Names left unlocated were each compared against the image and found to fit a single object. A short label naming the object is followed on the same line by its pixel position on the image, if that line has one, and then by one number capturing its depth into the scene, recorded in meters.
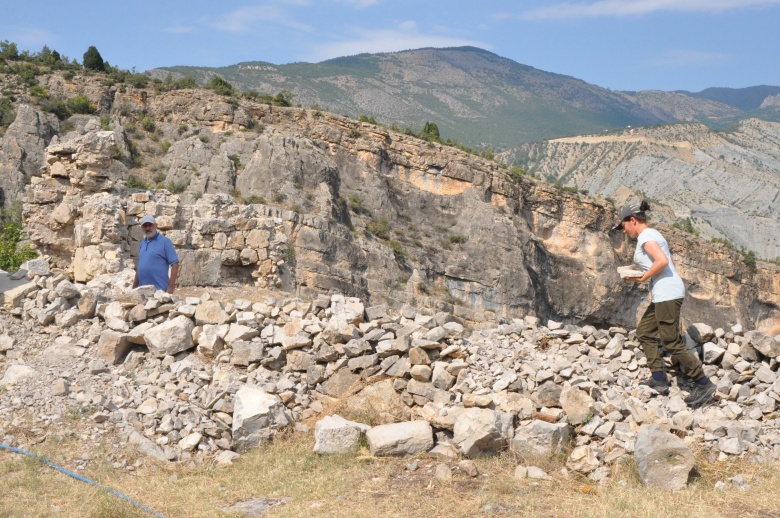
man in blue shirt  8.07
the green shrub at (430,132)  40.03
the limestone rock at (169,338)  6.52
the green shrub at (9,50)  37.56
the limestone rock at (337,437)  5.25
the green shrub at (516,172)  38.72
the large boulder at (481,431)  5.11
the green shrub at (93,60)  39.59
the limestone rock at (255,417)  5.50
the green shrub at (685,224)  46.54
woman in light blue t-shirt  5.38
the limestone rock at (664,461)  4.57
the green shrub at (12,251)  11.73
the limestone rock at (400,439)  5.16
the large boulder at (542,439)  5.09
